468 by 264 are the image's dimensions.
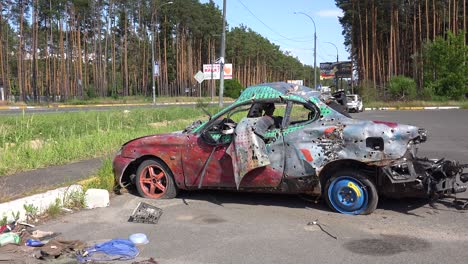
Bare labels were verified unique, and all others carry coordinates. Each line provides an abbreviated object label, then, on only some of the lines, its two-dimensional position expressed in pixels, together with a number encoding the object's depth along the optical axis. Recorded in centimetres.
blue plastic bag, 472
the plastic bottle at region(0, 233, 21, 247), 514
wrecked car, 585
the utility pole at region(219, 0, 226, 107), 2467
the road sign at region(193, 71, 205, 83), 4626
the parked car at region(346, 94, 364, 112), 3588
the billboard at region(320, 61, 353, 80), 6299
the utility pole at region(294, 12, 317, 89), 4779
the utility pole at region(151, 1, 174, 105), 7078
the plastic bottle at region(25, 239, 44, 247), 511
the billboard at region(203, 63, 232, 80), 6306
